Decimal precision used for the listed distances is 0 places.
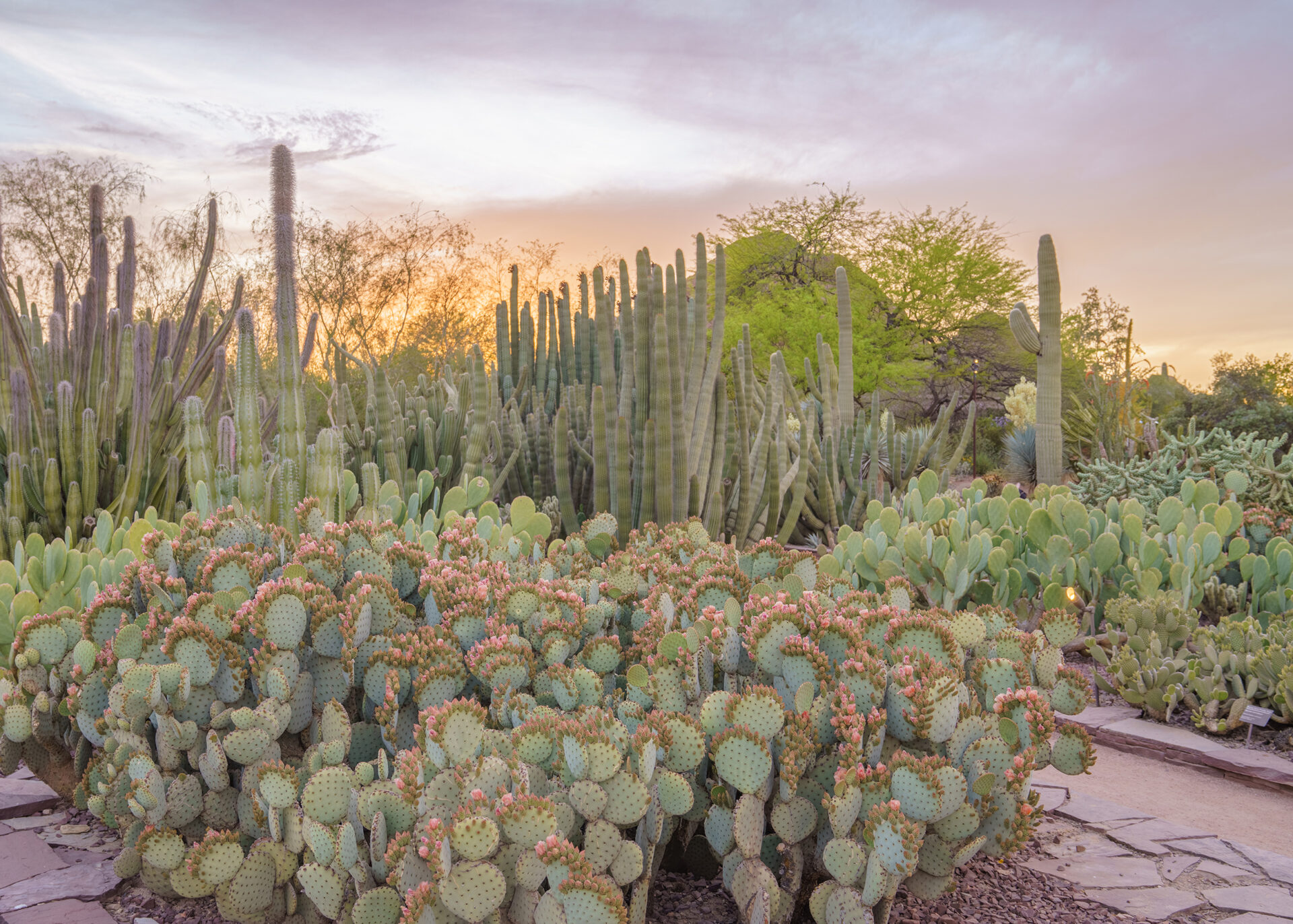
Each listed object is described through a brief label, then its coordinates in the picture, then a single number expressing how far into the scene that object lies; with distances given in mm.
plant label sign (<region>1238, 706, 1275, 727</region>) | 3918
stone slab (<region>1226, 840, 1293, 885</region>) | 2576
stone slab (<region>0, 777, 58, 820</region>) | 2945
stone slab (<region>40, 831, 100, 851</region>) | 2719
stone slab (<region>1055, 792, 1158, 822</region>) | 2871
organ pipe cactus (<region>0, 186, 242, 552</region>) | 4785
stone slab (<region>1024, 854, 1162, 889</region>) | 2428
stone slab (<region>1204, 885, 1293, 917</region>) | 2355
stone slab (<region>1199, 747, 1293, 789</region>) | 3549
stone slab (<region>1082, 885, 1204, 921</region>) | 2287
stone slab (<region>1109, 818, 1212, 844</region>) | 2740
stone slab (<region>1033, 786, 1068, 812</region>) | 2918
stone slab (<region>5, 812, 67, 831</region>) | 2840
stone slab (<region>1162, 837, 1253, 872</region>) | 2641
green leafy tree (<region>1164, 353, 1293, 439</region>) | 15641
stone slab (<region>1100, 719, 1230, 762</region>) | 3825
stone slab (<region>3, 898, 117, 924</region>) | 2209
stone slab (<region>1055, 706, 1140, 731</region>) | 4094
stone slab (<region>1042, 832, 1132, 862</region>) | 2600
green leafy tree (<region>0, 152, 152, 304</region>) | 19594
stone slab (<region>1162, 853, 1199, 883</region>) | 2508
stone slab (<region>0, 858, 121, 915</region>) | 2307
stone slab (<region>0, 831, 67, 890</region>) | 2459
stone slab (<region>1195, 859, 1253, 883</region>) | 2539
